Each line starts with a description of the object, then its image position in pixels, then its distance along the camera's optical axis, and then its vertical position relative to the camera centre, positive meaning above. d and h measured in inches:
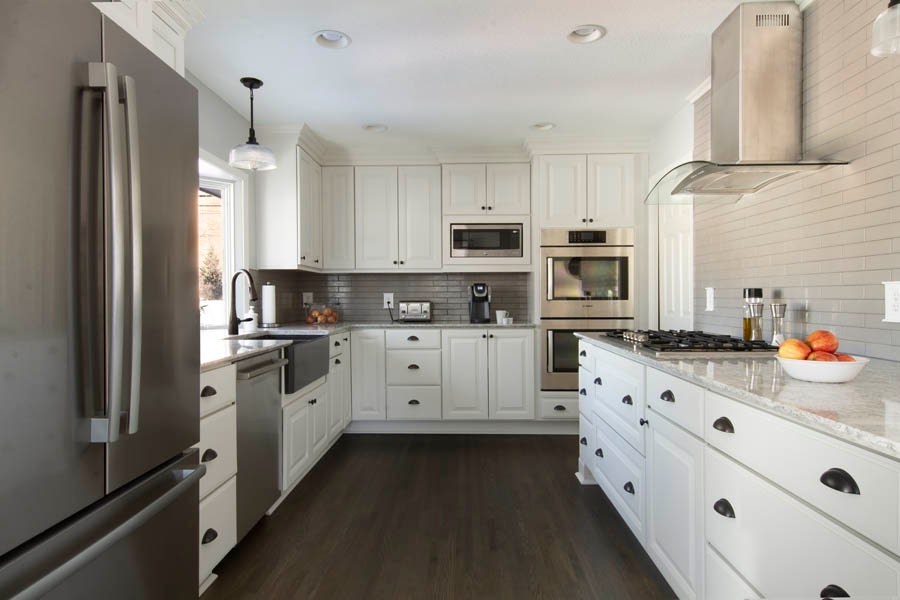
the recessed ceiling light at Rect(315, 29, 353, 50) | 88.2 +50.9
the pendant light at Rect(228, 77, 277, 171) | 96.6 +29.7
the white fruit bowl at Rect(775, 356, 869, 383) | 49.4 -8.4
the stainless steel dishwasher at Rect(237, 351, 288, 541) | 79.8 -26.3
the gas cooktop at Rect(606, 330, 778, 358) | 74.2 -8.7
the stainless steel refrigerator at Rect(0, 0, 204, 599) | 30.7 -0.8
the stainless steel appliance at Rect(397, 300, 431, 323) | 164.6 -5.8
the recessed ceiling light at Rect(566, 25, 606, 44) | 87.5 +51.2
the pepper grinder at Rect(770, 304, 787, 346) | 80.0 -5.3
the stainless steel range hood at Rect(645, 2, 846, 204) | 78.5 +35.9
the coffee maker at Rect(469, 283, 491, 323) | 161.5 -3.2
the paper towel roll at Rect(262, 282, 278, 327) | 135.0 -2.8
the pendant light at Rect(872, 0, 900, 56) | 41.0 +24.2
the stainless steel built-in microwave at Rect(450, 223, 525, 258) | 156.8 +19.0
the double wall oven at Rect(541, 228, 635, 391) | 148.8 -0.1
